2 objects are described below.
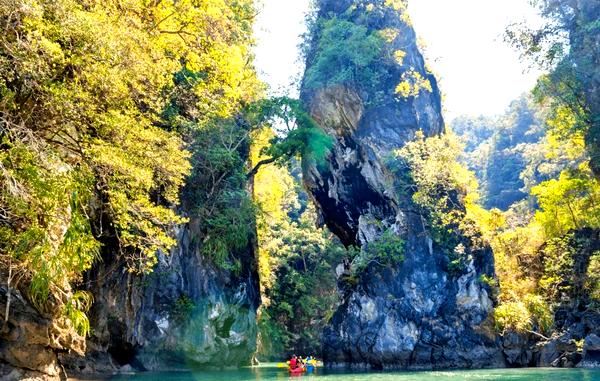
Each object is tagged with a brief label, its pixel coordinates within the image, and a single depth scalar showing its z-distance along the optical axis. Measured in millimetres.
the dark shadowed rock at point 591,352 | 17547
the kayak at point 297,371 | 20425
